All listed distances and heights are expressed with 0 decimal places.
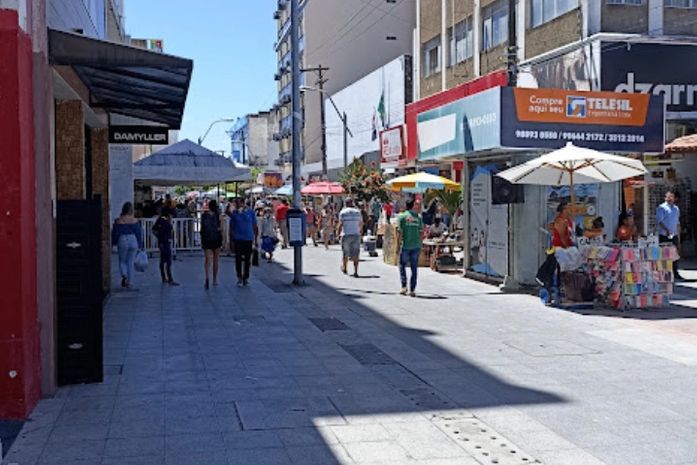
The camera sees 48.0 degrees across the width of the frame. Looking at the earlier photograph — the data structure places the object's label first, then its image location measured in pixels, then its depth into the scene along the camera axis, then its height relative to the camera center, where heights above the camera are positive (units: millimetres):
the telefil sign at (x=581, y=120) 13570 +1641
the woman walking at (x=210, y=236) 15242 -369
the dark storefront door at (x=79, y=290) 7379 -674
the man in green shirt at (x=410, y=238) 13883 -416
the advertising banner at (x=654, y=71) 19344 +3529
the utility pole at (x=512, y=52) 18281 +3799
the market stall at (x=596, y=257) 12469 -717
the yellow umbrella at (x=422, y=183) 19938 +804
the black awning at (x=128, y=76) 7508 +1807
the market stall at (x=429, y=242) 18750 -672
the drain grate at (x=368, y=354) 8672 -1613
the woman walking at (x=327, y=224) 26547 -318
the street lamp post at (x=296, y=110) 15547 +2165
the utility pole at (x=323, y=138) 42812 +4492
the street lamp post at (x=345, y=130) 40309 +4743
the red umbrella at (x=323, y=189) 28609 +978
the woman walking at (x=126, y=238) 14539 -370
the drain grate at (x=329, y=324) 10797 -1541
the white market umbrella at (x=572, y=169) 12625 +729
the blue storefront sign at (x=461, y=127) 13734 +1729
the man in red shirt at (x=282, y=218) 24734 -60
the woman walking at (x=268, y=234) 20844 -493
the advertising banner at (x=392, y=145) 26675 +2462
